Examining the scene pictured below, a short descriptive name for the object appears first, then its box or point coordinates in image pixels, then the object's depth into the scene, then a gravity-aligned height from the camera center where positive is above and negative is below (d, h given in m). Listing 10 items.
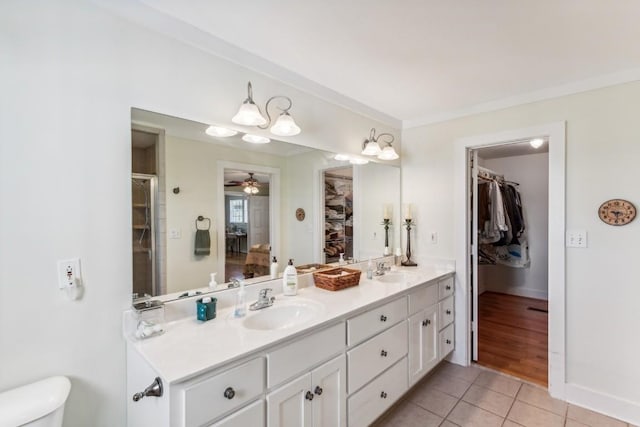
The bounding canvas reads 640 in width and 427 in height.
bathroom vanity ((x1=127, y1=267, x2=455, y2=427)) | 1.09 -0.66
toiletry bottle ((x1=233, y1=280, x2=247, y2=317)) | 1.61 -0.50
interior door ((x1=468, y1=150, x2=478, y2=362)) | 2.75 -0.35
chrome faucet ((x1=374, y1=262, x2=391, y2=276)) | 2.59 -0.50
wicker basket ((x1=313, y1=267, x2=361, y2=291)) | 2.06 -0.47
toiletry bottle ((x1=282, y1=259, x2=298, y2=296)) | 1.93 -0.45
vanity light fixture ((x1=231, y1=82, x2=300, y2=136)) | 1.61 +0.50
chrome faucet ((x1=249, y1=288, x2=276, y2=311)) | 1.67 -0.50
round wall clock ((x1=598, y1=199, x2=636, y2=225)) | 1.96 -0.02
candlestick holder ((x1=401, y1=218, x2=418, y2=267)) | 2.90 -0.29
